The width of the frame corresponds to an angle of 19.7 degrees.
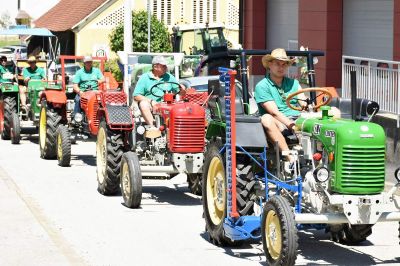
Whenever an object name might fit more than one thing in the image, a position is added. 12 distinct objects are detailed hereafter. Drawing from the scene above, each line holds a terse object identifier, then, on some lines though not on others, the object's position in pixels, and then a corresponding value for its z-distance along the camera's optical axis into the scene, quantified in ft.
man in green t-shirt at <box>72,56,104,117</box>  65.51
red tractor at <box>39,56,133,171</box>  50.06
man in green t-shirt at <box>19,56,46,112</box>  76.79
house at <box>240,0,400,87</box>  74.23
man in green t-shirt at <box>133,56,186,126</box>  50.37
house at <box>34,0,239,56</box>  163.43
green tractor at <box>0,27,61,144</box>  72.79
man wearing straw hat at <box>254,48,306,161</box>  36.99
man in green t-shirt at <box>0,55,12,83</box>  79.62
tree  150.00
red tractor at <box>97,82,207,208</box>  46.32
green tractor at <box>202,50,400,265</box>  32.91
